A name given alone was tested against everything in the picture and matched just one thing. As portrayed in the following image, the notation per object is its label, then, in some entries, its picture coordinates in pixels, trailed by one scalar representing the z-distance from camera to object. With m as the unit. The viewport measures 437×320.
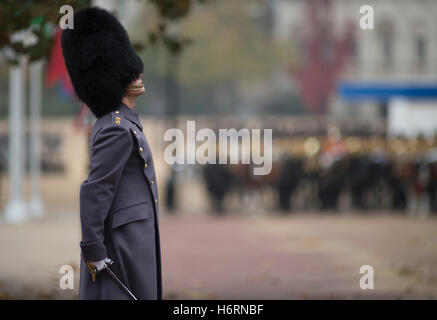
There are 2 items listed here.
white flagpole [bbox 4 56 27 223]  34.75
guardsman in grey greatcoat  9.09
